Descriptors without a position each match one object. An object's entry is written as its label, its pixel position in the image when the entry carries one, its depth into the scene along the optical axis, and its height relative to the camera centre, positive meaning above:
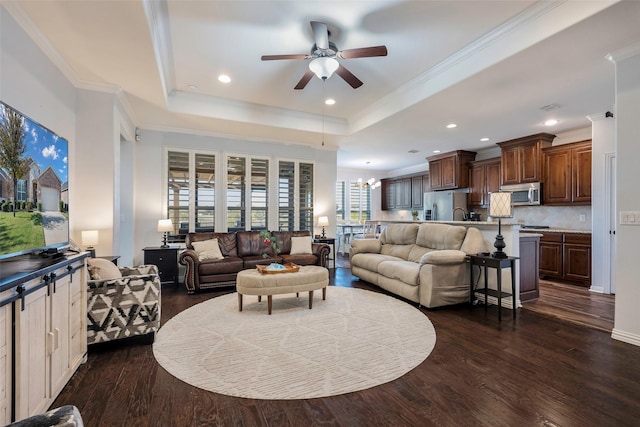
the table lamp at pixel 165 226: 4.89 -0.22
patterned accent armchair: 2.52 -0.84
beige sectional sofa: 3.72 -0.72
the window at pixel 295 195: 6.36 +0.39
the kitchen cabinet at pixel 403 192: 8.88 +0.72
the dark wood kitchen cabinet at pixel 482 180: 6.53 +0.79
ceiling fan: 2.78 +1.58
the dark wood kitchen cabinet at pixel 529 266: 4.06 -0.73
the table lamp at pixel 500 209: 3.65 +0.07
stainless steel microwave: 5.70 +0.42
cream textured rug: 2.11 -1.20
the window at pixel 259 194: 6.11 +0.41
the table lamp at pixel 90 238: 3.44 -0.30
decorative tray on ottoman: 3.58 -0.69
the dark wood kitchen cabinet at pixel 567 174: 5.15 +0.74
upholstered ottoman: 3.40 -0.83
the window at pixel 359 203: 10.18 +0.37
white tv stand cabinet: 1.40 -0.68
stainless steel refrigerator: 7.13 +0.22
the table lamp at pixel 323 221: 6.19 -0.16
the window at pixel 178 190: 5.48 +0.43
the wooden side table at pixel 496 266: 3.46 -0.64
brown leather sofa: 4.53 -0.77
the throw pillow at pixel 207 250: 4.74 -0.61
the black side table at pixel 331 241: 6.27 -0.61
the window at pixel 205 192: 5.66 +0.41
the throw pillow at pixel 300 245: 5.55 -0.61
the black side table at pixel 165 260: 4.79 -0.79
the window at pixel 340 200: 9.98 +0.47
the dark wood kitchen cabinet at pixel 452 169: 7.11 +1.12
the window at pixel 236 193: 5.91 +0.41
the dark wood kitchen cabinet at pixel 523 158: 5.67 +1.14
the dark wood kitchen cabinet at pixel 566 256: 4.96 -0.75
